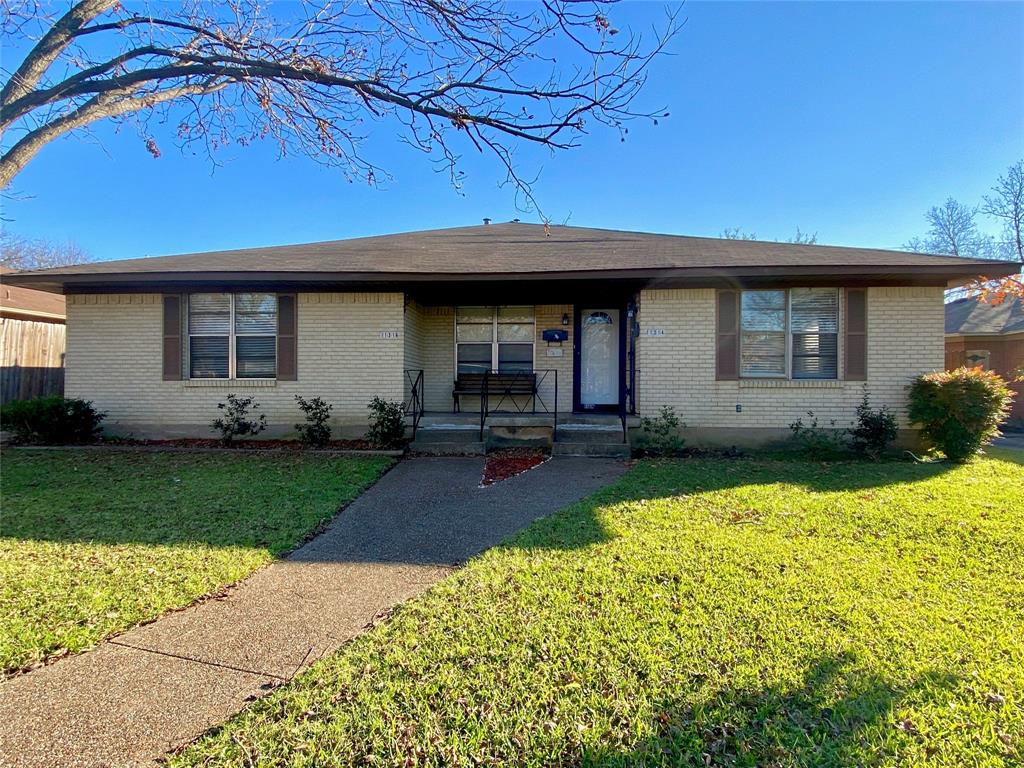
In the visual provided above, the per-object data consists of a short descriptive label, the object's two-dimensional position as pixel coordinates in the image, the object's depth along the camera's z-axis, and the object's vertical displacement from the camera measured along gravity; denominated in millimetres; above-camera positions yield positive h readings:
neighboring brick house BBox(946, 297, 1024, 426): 14914 +1473
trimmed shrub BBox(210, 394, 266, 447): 8867 -699
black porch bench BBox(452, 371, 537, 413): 10352 -4
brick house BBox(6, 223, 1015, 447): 8367 +991
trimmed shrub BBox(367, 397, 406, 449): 8508 -762
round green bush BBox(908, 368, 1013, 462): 7340 -337
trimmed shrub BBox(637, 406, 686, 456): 8367 -844
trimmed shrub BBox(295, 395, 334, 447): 8820 -754
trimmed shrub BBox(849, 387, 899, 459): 8016 -735
